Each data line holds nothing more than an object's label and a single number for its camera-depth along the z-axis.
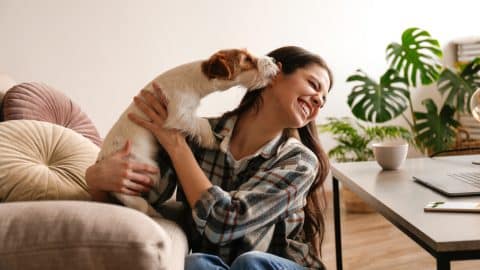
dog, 1.39
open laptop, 1.31
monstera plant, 3.58
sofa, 0.92
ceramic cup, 1.71
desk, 0.95
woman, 1.27
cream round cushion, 1.30
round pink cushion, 1.63
